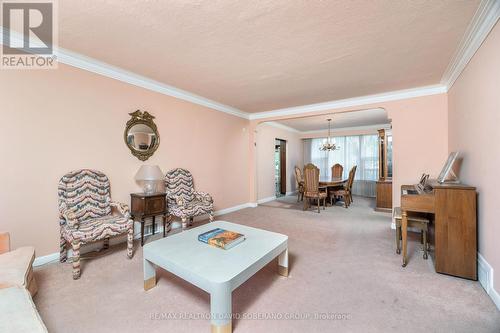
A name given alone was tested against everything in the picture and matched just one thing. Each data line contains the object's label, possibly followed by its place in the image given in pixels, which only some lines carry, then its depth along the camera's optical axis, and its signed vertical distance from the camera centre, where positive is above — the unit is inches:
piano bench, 96.8 -26.6
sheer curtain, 280.8 +10.2
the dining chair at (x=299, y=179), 235.5 -14.7
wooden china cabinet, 199.8 -7.9
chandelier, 249.8 +23.1
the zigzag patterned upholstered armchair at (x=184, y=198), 124.5 -21.0
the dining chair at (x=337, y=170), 275.1 -5.2
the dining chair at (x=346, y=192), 215.5 -26.9
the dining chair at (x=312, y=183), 192.2 -15.7
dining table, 216.8 -16.7
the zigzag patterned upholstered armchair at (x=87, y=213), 84.4 -21.8
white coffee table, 52.9 -28.5
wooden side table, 112.8 -21.8
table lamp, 116.9 -5.3
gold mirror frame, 121.4 +23.6
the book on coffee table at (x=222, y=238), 73.7 -26.6
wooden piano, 79.6 -23.2
